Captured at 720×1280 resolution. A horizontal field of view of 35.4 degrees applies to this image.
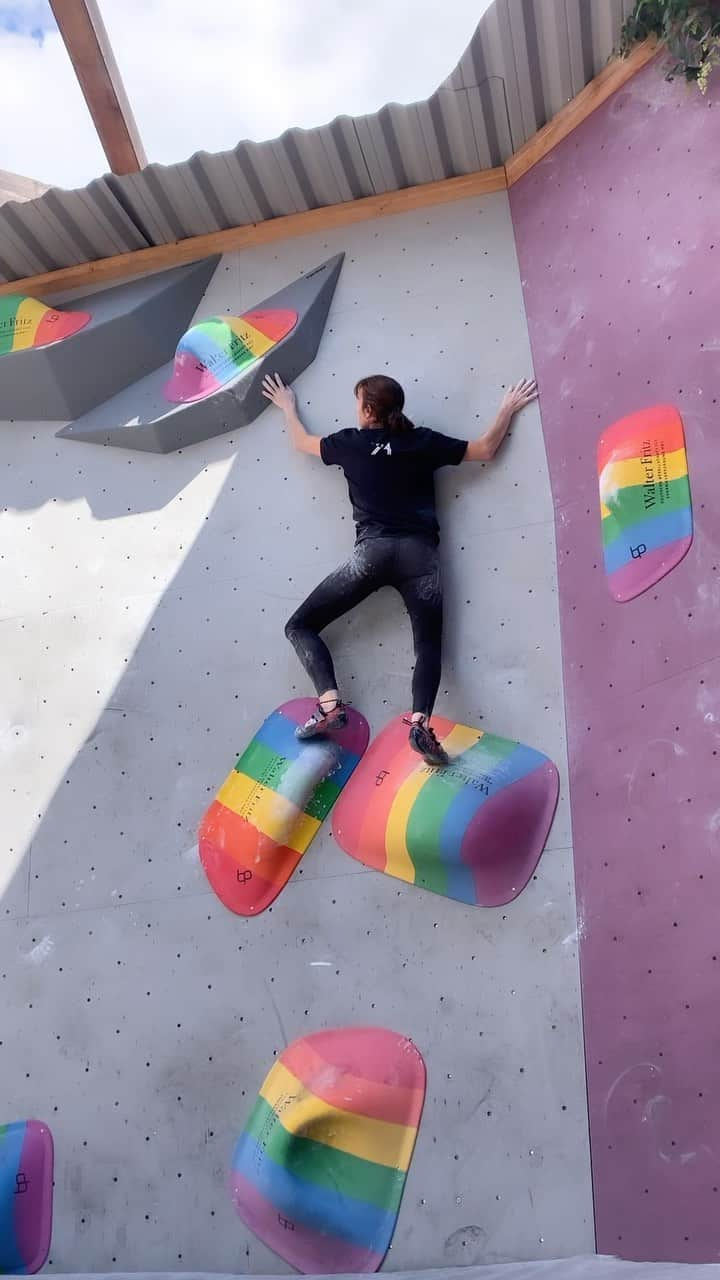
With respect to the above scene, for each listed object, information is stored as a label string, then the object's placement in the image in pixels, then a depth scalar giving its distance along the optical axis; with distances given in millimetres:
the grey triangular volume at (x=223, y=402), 3127
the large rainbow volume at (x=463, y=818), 2432
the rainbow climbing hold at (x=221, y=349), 3143
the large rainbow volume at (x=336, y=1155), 2299
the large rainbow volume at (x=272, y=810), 2635
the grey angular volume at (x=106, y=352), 3260
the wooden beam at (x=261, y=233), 3156
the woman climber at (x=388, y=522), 2639
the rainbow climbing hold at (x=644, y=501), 2396
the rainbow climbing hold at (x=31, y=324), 3297
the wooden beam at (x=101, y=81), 2912
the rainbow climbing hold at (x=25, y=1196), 2494
